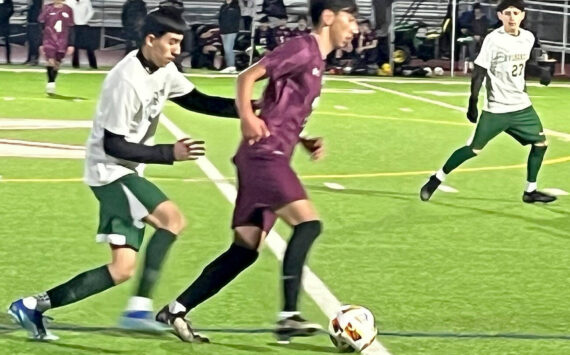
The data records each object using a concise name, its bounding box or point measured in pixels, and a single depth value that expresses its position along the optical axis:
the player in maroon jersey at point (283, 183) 6.97
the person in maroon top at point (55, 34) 24.61
